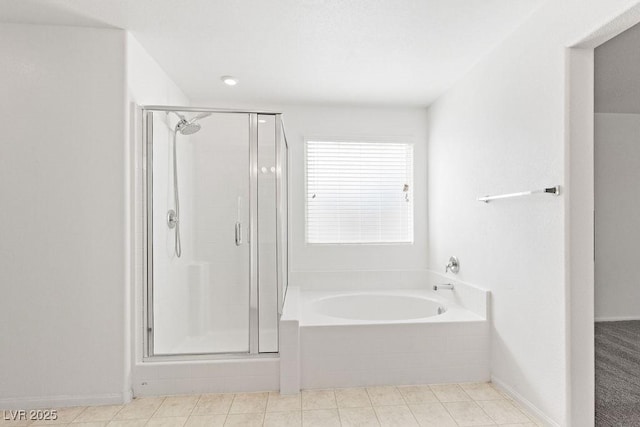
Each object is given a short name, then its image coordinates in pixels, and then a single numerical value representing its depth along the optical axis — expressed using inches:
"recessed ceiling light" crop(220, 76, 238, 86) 115.6
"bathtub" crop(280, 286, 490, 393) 94.7
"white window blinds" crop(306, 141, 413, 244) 143.6
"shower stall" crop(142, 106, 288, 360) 96.5
